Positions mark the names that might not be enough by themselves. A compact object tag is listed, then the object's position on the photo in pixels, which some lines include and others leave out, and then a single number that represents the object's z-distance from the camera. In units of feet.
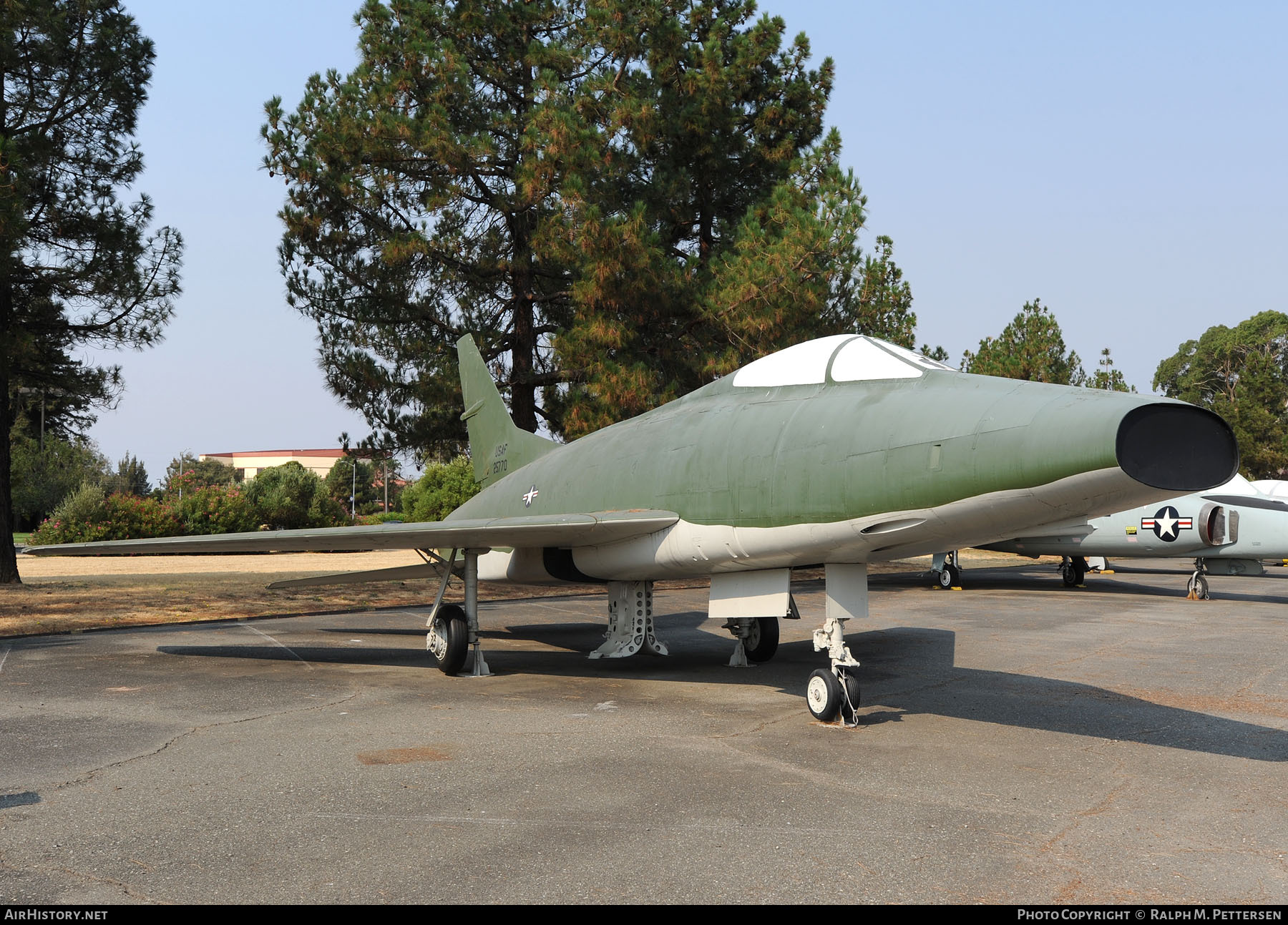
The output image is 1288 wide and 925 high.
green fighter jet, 17.30
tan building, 547.49
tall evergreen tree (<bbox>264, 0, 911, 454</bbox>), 63.41
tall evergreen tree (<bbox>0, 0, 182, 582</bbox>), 64.34
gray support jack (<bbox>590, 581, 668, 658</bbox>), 33.40
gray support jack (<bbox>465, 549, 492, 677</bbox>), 31.60
